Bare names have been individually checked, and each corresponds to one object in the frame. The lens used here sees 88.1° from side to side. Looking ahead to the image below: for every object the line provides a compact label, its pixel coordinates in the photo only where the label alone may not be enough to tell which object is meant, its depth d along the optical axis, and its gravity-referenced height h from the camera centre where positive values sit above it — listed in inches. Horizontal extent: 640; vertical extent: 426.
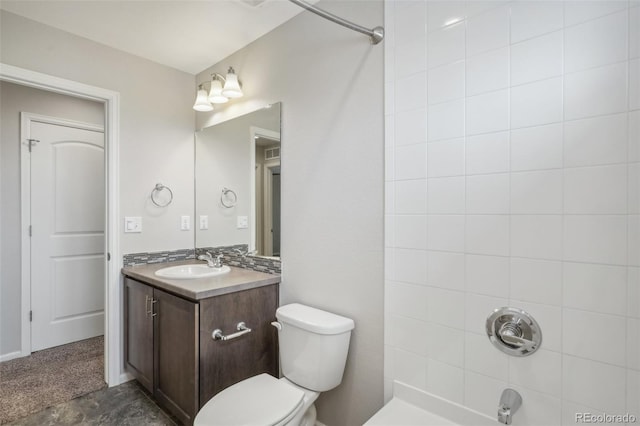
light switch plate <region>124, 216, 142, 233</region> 92.9 -3.9
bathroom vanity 65.5 -26.9
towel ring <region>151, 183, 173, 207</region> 98.3 +5.5
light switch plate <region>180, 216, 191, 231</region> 104.7 -4.0
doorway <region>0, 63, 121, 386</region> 90.4 -9.3
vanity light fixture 86.4 +32.4
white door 110.0 -8.2
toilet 51.9 -31.6
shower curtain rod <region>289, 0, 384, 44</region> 50.7 +31.7
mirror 81.9 +7.8
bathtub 49.4 -32.0
